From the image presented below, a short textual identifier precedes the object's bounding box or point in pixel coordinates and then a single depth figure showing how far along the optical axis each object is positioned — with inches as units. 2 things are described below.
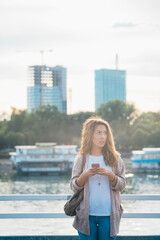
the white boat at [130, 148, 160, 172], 1966.0
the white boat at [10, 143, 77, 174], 1963.6
